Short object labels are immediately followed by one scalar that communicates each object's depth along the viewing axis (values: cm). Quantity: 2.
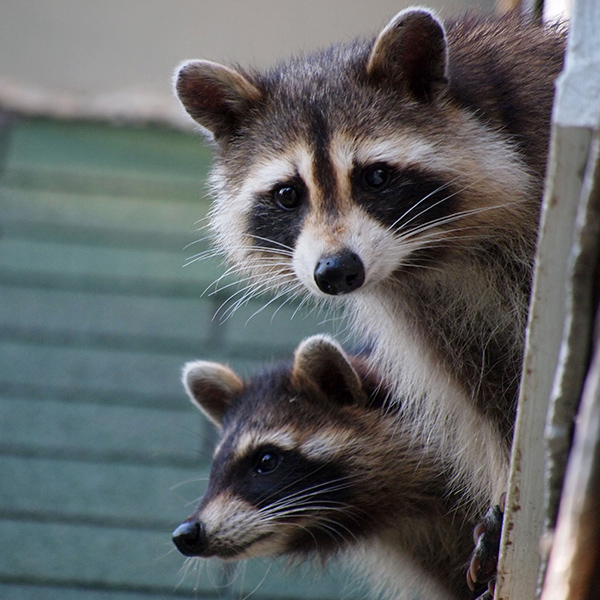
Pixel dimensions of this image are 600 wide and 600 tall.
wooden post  285
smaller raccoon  568
